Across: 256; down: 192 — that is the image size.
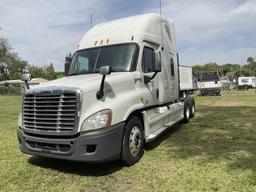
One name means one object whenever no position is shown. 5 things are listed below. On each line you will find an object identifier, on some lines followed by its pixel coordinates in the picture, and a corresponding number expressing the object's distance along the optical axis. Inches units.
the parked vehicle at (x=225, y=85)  1144.1
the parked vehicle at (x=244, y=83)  1159.4
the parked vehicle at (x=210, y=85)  793.6
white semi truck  134.9
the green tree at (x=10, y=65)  1620.1
